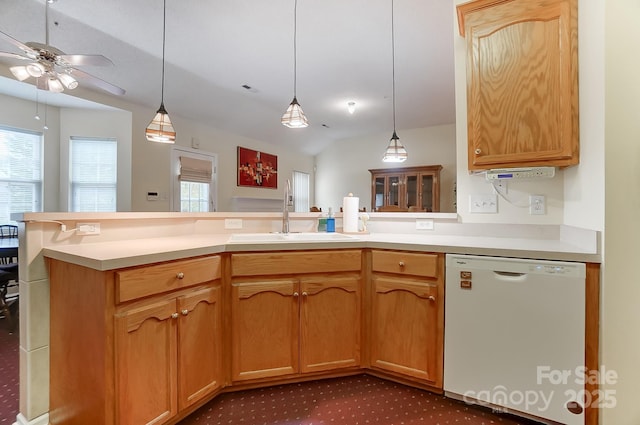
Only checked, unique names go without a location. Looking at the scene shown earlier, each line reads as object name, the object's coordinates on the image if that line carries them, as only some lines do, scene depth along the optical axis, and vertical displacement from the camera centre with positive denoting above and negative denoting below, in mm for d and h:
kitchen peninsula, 1133 -376
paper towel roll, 2123 -30
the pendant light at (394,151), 3449 +729
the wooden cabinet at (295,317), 1551 -586
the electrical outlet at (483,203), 1792 +61
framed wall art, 5426 +842
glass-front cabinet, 5402 +478
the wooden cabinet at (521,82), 1416 +677
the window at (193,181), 4504 +490
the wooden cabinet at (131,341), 1097 -551
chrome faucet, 2070 +11
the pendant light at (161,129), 2308 +657
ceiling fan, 2037 +1092
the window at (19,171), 3482 +479
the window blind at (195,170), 4531 +669
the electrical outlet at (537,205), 1675 +48
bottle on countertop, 2162 -99
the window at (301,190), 6949 +519
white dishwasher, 1259 -567
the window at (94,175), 4023 +493
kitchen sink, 1701 -162
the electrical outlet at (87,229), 1467 -96
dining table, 2707 -371
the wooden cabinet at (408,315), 1515 -560
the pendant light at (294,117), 2070 +675
